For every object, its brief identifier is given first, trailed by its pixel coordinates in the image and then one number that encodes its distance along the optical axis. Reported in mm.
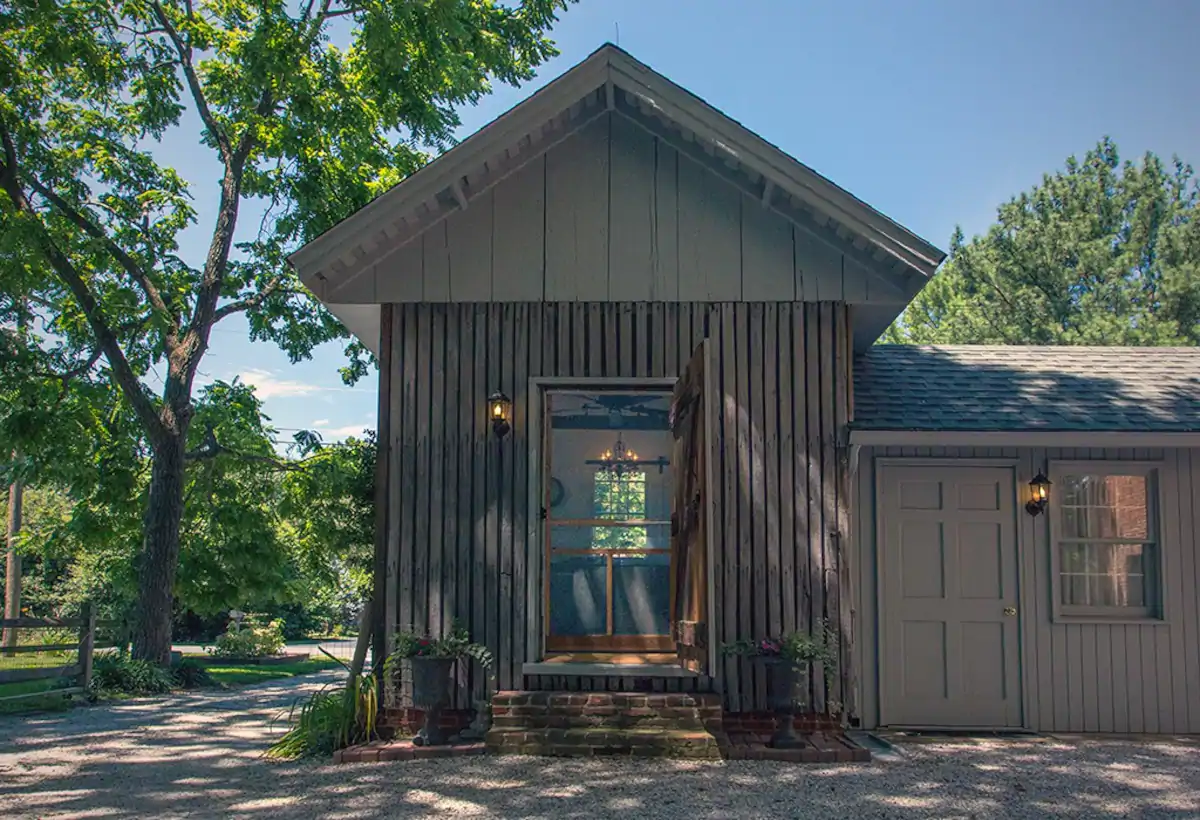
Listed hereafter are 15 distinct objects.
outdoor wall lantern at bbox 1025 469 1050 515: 9281
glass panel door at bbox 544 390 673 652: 10438
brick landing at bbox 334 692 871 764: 7797
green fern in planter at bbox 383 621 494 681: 8016
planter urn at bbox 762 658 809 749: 7934
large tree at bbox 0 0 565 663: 15336
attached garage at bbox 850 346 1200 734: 9227
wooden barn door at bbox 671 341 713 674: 7715
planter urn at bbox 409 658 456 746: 7938
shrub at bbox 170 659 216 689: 15395
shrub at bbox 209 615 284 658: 23109
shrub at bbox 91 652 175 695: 13961
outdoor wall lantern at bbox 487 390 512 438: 8492
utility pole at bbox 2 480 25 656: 23062
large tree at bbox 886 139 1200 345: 25547
